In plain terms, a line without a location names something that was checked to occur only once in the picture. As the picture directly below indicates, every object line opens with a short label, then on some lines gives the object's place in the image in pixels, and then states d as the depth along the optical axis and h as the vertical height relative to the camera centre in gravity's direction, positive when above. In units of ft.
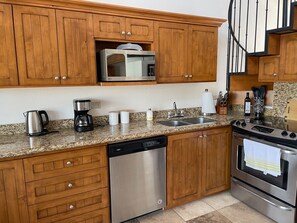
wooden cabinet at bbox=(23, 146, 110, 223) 5.90 -2.80
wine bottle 9.70 -0.98
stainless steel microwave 7.16 +0.69
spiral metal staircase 9.92 +2.66
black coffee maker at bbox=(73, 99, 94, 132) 7.42 -1.00
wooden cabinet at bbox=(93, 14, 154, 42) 7.04 +1.91
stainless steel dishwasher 6.82 -2.95
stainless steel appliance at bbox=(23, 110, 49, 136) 6.92 -1.12
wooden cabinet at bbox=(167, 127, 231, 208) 7.84 -3.00
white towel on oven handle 7.00 -2.45
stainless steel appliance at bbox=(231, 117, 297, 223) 6.76 -3.10
